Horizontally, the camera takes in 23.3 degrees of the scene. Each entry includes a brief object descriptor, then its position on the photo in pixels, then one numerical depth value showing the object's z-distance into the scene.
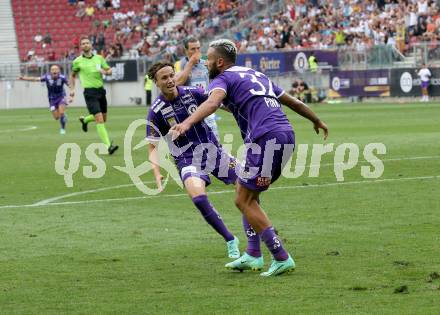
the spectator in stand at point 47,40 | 68.88
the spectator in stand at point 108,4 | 70.72
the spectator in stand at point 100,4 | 71.07
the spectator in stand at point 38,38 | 69.94
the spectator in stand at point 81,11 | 71.00
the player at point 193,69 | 15.70
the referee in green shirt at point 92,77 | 25.17
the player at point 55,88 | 35.62
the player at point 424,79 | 46.72
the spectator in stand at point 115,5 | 70.56
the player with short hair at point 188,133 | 10.63
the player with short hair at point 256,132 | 9.29
